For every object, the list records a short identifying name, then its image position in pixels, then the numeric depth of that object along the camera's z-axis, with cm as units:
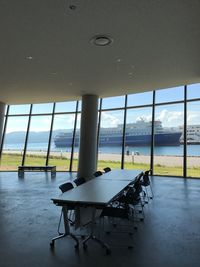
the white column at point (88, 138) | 913
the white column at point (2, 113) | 1095
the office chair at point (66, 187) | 359
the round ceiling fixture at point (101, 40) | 475
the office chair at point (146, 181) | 542
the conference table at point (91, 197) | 285
